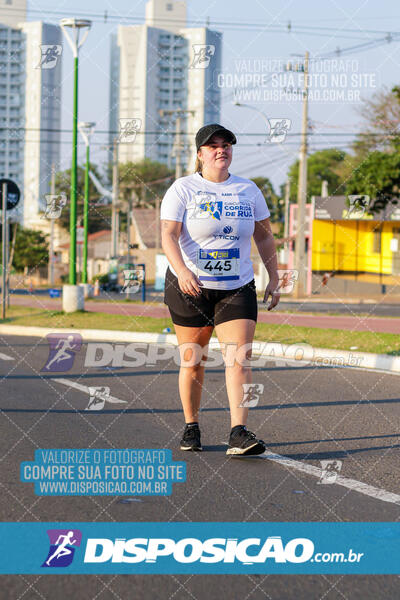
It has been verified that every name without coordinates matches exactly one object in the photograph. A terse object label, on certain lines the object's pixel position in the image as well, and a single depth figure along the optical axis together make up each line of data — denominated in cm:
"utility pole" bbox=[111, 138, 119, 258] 4456
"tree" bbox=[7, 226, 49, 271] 7069
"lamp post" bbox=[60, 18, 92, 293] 1966
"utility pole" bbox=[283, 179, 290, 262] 4833
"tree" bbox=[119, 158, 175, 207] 9181
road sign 1894
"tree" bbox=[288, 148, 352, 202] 8498
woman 521
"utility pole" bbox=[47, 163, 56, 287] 6362
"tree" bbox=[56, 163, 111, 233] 9088
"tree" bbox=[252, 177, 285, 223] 7406
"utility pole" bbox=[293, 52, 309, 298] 3253
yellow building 4269
